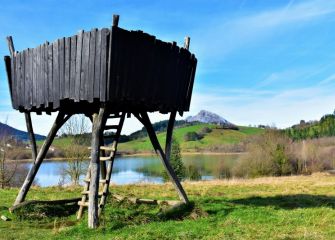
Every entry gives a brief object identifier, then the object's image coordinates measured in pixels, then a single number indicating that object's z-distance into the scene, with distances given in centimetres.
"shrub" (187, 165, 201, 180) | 4987
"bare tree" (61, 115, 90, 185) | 3294
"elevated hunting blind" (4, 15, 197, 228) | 934
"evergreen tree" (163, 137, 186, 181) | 5216
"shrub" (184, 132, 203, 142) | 13475
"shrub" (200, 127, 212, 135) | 14464
